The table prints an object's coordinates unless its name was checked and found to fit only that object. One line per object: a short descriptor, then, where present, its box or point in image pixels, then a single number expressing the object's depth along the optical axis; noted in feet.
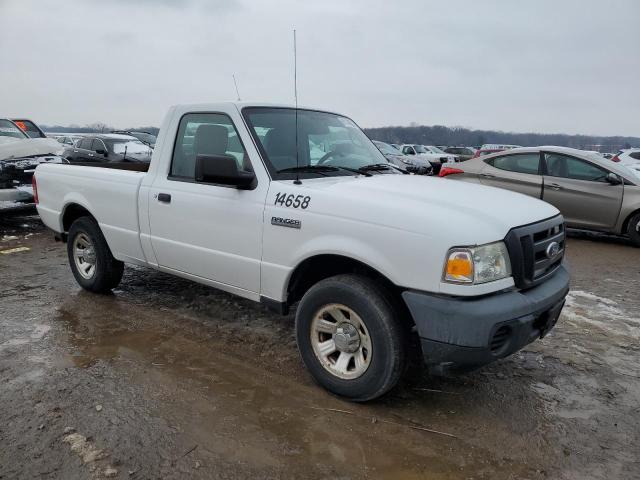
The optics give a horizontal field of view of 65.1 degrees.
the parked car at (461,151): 100.27
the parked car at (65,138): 110.01
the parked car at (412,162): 60.87
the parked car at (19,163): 27.50
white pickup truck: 9.03
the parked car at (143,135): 65.41
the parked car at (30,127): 49.78
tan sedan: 26.32
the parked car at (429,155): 78.02
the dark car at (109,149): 45.47
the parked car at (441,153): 87.20
